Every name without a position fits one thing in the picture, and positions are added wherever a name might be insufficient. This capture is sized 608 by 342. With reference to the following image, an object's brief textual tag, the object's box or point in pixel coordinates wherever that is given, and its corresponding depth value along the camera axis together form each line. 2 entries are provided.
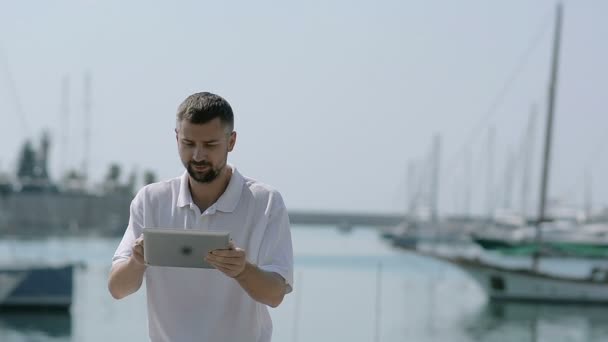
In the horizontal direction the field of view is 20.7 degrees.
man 4.50
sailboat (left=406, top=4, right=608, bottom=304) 40.36
